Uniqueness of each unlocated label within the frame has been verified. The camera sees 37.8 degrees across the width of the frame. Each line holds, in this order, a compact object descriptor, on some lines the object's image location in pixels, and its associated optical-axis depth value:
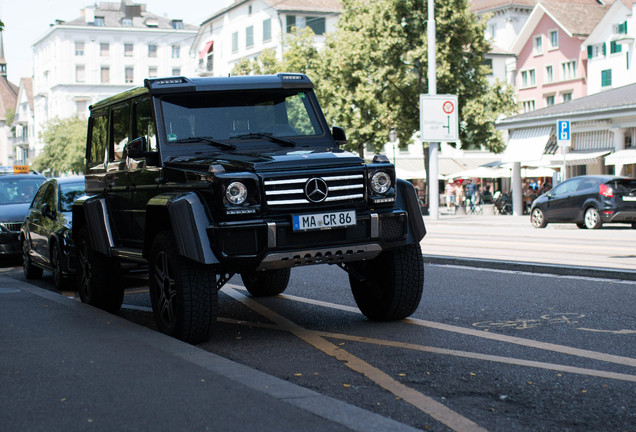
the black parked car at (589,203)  25.06
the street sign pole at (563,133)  26.97
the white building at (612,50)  61.84
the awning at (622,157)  34.09
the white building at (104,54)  114.62
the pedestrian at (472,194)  43.81
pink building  66.56
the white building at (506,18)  81.75
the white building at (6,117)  147.25
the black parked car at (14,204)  16.88
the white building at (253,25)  73.31
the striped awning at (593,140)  36.00
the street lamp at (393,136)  42.65
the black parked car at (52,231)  12.02
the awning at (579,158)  36.38
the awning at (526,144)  38.72
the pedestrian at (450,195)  50.59
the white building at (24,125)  130.62
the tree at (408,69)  42.16
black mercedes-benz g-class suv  6.88
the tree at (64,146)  82.75
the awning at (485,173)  48.03
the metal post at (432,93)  32.75
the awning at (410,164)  73.19
